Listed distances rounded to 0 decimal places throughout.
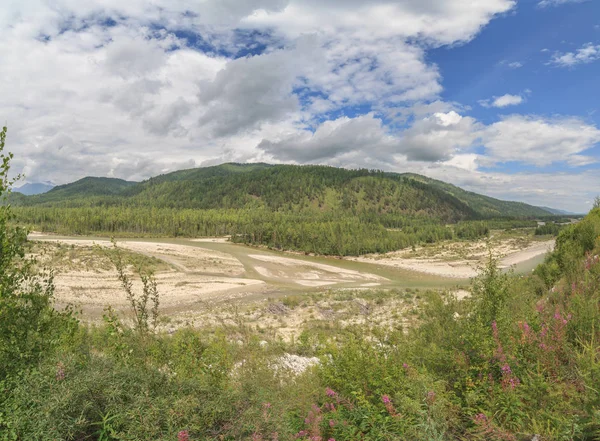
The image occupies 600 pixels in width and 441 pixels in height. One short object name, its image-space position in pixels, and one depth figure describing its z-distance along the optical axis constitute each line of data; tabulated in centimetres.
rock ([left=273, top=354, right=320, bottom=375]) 1217
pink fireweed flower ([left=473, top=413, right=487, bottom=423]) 412
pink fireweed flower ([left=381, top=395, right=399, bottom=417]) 485
